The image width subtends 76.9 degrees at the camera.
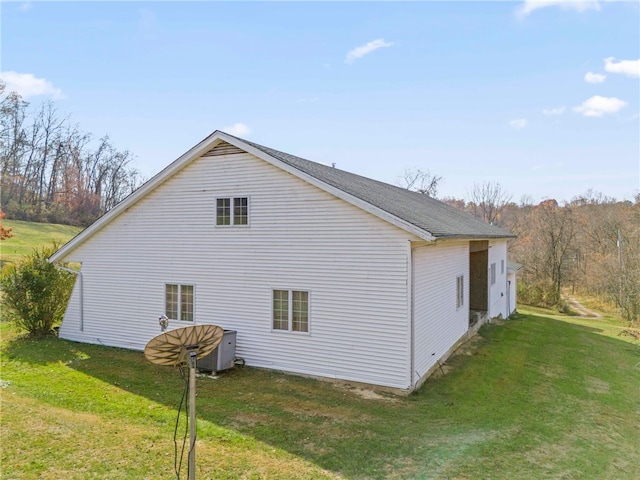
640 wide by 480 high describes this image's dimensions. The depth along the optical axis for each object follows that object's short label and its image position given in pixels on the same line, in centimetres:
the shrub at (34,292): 1321
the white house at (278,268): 924
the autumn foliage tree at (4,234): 2545
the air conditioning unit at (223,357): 1006
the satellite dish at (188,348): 488
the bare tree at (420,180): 4619
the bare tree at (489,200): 5122
